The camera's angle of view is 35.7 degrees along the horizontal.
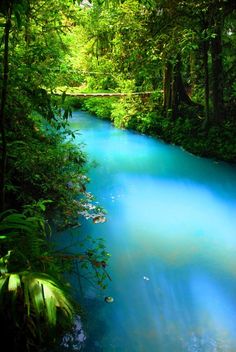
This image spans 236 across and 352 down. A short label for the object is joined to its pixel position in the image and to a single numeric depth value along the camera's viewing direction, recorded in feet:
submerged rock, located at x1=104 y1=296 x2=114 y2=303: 14.72
